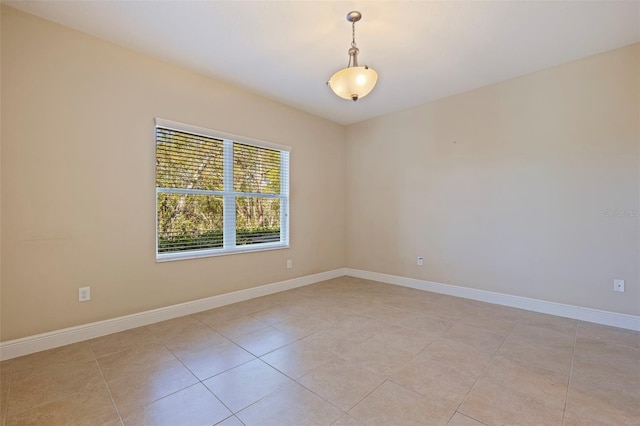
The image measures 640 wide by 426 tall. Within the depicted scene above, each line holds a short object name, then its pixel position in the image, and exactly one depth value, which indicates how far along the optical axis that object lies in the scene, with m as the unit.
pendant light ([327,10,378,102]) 2.15
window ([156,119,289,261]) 3.02
